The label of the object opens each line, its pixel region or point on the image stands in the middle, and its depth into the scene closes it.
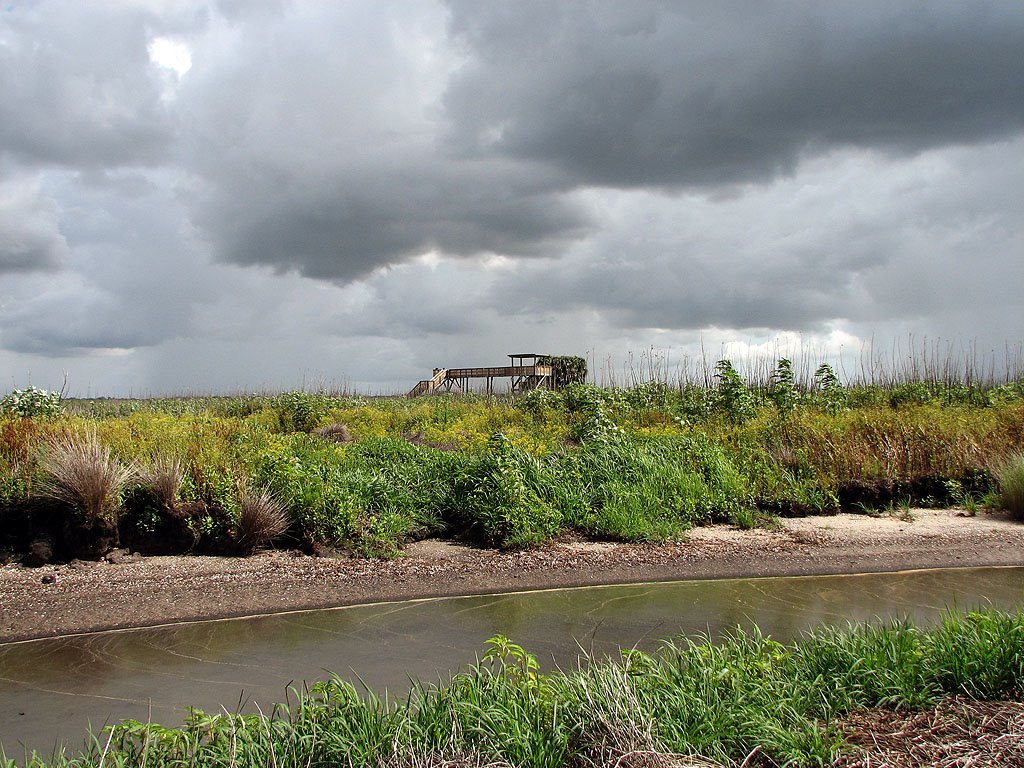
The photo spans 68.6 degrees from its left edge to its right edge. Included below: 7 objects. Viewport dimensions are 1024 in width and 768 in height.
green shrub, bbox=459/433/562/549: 8.99
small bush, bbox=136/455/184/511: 8.48
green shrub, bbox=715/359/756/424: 15.81
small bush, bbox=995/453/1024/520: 10.94
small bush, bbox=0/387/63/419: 13.27
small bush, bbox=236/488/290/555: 8.45
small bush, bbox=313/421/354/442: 15.00
